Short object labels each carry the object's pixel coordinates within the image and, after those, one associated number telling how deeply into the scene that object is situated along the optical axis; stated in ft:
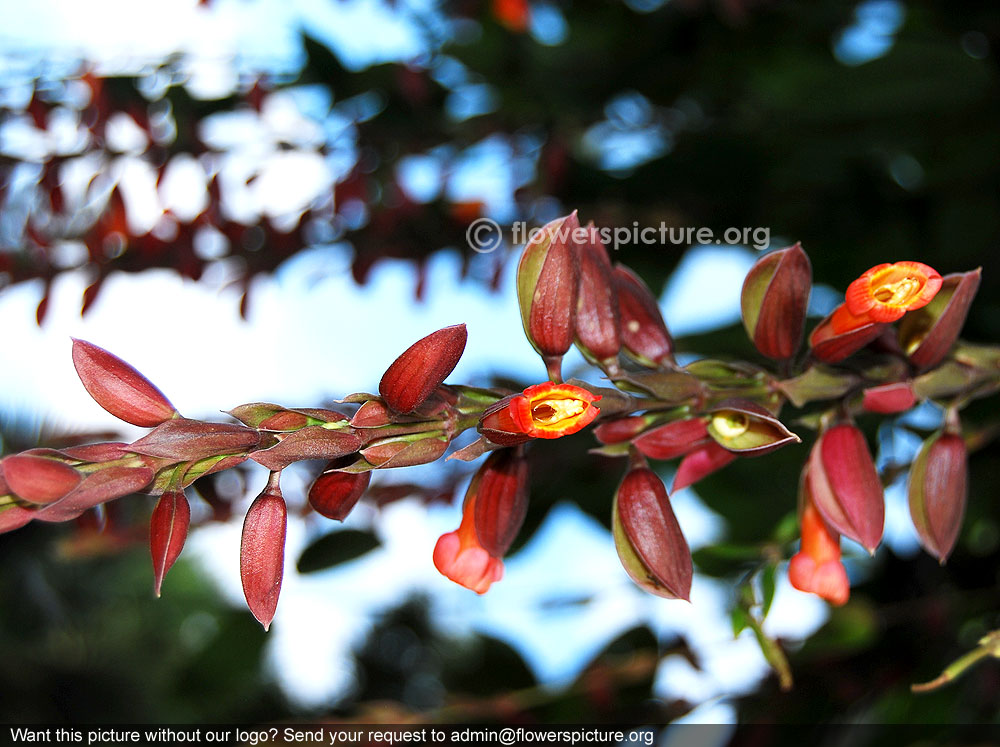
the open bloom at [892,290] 0.98
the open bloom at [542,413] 0.85
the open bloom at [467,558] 1.12
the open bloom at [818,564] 1.19
